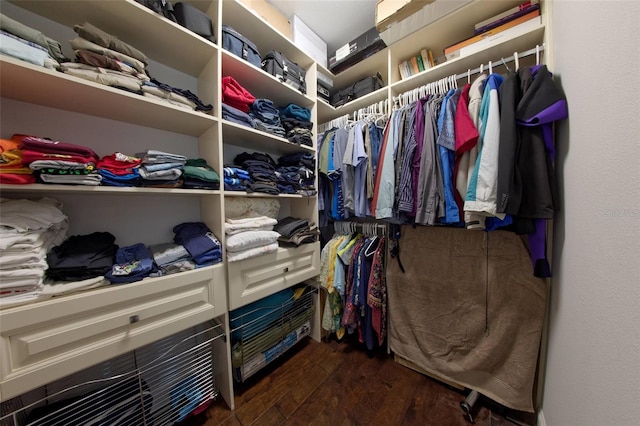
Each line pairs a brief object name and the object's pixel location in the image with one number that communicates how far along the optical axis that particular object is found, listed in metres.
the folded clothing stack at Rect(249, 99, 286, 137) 1.26
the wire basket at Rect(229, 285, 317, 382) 1.17
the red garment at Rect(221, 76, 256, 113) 1.10
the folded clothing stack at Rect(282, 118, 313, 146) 1.39
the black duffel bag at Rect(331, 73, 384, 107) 1.54
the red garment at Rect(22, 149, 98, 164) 0.63
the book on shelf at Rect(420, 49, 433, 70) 1.34
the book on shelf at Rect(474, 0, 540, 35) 0.97
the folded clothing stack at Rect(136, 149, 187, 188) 0.84
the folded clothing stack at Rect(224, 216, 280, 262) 1.05
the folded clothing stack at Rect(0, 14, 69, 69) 0.59
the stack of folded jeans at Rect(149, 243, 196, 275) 0.91
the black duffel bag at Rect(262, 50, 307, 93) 1.27
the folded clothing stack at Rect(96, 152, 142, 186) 0.77
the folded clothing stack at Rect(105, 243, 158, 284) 0.76
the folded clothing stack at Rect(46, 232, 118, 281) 0.70
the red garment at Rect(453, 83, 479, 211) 0.89
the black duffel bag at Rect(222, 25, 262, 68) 1.08
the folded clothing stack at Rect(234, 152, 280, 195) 1.22
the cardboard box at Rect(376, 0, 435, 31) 1.10
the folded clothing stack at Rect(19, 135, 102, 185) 0.64
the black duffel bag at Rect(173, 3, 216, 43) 0.94
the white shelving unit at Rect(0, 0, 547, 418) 0.66
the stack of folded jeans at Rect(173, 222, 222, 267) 0.98
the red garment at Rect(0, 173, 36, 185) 0.59
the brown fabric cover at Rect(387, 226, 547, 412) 0.99
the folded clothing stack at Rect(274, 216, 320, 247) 1.37
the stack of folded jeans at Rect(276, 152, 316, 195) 1.41
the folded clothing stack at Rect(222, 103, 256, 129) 1.10
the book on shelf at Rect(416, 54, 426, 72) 1.36
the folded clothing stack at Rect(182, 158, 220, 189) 0.95
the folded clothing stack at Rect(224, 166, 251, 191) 1.11
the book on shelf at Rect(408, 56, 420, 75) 1.38
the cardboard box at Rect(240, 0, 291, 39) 1.26
